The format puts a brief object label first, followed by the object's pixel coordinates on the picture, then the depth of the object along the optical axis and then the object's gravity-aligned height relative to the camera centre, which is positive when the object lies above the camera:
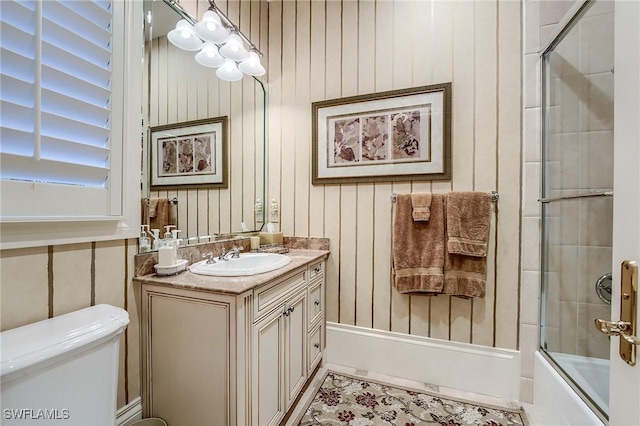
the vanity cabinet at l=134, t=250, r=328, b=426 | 1.02 -0.59
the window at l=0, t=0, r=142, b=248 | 0.77 +0.32
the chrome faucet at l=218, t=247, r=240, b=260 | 1.52 -0.27
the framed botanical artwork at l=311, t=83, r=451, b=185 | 1.67 +0.52
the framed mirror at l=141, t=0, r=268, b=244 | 1.26 +0.52
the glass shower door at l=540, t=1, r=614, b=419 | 1.27 +0.07
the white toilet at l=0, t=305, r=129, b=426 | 0.62 -0.44
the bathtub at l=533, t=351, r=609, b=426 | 1.13 -0.87
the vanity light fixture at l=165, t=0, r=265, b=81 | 1.39 +0.99
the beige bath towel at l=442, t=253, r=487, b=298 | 1.55 -0.40
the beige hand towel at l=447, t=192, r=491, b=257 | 1.54 -0.07
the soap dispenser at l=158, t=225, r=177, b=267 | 1.20 -0.22
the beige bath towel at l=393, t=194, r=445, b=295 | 1.62 -0.25
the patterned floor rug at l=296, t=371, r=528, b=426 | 1.39 -1.14
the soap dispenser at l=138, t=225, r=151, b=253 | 1.19 -0.15
